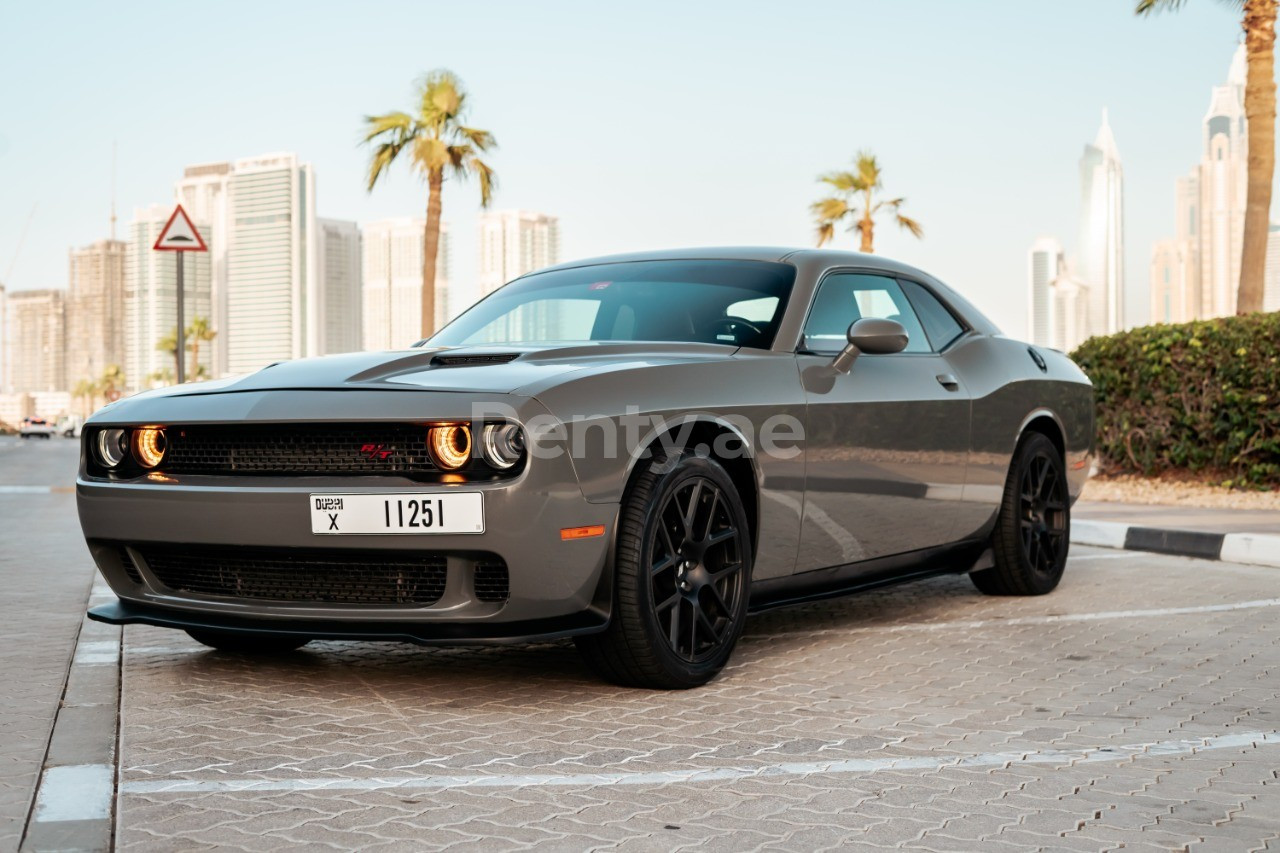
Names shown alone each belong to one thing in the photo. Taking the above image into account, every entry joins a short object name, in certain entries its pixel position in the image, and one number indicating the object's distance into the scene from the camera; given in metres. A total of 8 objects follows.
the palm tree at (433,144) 29.83
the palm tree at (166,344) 83.61
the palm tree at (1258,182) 15.81
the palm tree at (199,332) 81.55
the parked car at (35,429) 68.31
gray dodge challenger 3.98
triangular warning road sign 13.71
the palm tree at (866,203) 35.03
